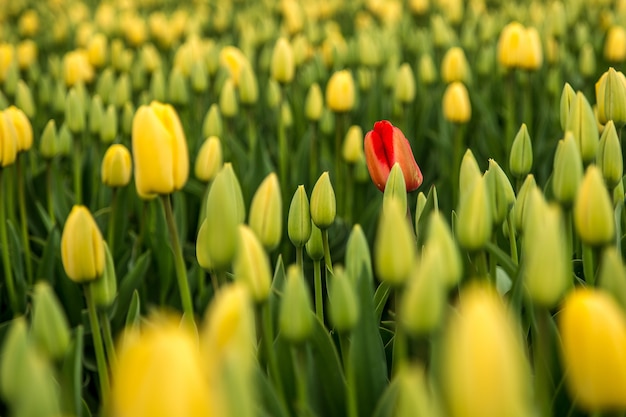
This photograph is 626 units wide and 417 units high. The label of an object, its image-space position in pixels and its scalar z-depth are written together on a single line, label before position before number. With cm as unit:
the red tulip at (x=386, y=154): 112
